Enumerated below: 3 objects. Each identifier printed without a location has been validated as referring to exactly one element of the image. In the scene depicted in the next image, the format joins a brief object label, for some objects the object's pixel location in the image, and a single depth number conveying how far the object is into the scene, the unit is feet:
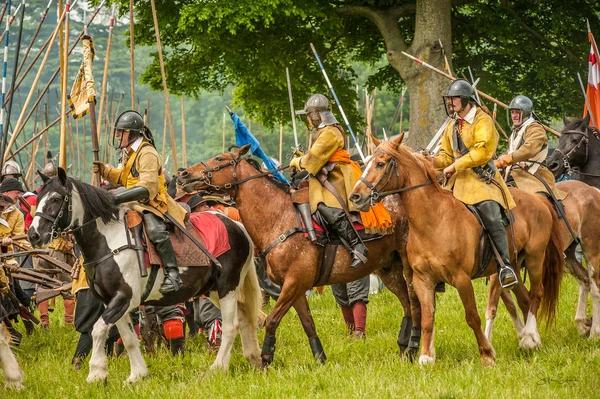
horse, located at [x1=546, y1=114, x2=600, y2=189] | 80.79
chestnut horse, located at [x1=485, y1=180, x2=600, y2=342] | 72.08
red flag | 98.43
